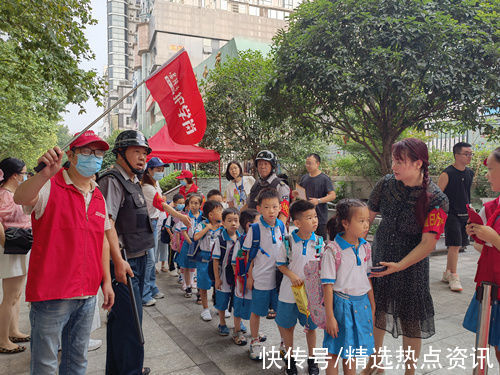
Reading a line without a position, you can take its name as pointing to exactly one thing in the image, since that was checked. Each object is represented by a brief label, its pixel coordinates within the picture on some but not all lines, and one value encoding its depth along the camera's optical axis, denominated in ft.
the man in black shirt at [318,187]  18.08
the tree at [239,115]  42.63
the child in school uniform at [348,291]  8.18
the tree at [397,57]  23.45
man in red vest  6.88
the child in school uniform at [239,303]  11.95
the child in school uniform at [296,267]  10.01
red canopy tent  33.50
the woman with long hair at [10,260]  11.51
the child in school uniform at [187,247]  17.62
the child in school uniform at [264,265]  11.07
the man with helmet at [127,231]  8.85
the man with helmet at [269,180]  15.67
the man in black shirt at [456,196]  17.63
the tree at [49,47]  21.62
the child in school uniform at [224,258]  12.99
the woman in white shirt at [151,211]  13.20
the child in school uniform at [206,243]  15.21
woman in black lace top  8.44
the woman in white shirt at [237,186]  19.21
